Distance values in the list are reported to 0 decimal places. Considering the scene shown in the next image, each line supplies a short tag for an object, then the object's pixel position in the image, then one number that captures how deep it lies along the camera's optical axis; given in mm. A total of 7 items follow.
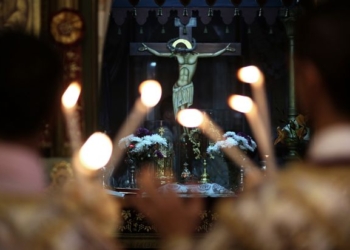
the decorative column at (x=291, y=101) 10670
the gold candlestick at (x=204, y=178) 11426
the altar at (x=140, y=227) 9542
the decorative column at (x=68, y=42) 6388
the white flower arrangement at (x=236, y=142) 10644
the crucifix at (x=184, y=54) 14096
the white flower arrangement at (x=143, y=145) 10688
